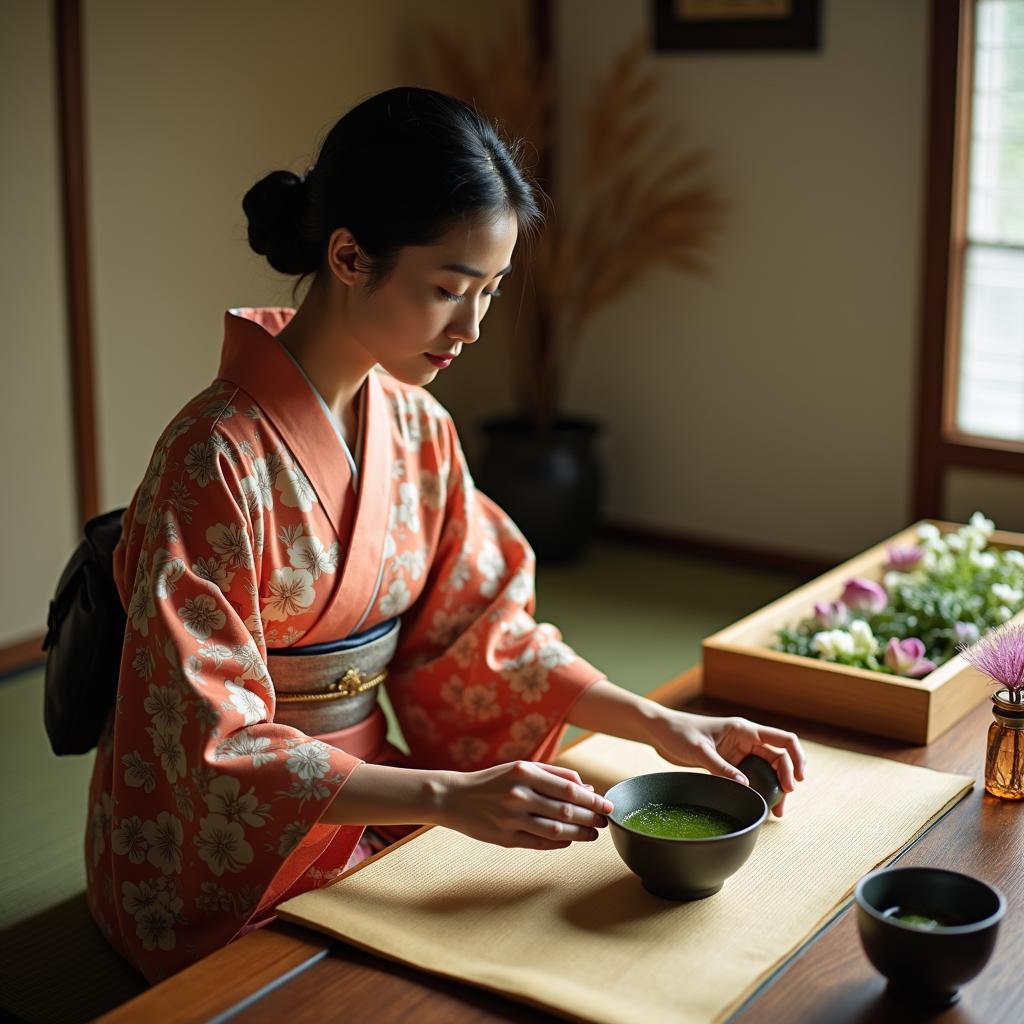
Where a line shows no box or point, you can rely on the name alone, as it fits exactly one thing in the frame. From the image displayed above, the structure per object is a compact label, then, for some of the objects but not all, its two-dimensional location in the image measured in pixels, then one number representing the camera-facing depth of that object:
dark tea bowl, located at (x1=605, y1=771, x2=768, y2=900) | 1.35
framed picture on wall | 4.13
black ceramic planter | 4.48
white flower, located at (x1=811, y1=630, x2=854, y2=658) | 1.97
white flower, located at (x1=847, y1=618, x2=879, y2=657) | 1.99
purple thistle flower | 1.61
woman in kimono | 1.52
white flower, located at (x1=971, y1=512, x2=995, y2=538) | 2.45
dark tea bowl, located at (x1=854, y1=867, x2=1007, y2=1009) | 1.18
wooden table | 1.22
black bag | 1.83
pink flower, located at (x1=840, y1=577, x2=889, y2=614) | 2.16
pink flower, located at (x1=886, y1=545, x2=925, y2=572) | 2.40
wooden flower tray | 1.83
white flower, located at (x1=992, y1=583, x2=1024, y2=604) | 2.17
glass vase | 1.63
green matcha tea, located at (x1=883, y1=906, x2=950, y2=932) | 1.24
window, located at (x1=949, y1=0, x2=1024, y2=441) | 3.81
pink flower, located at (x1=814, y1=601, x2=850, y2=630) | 2.09
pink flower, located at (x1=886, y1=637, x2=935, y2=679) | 1.93
